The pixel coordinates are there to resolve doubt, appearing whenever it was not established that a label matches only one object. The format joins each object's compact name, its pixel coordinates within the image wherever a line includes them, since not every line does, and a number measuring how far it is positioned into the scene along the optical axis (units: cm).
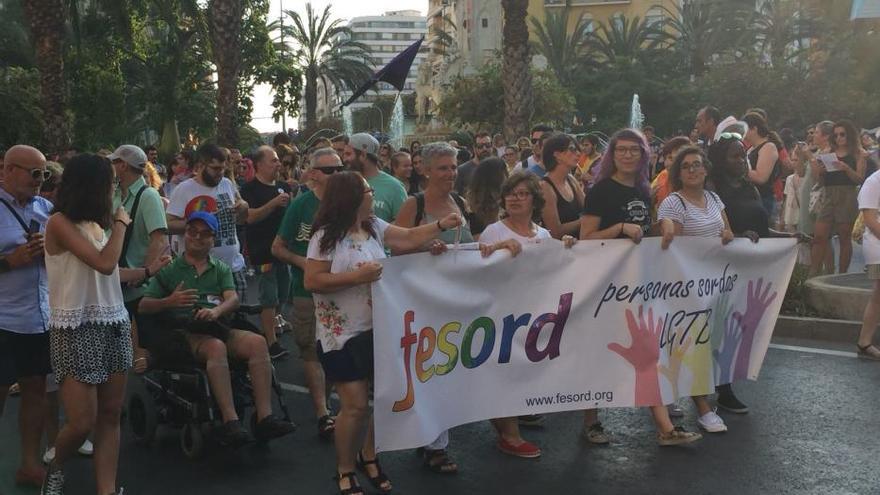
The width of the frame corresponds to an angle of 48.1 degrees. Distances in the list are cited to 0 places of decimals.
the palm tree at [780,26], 4644
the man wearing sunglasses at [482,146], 1409
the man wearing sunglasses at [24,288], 527
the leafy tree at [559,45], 6359
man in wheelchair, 588
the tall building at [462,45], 8050
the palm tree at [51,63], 1736
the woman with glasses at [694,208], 627
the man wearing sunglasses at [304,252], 654
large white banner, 526
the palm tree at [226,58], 1725
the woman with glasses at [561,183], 686
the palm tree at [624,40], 6456
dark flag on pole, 1742
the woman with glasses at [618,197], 609
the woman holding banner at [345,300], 505
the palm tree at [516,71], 1944
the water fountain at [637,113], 4666
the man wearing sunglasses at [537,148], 942
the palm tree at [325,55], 6581
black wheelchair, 596
